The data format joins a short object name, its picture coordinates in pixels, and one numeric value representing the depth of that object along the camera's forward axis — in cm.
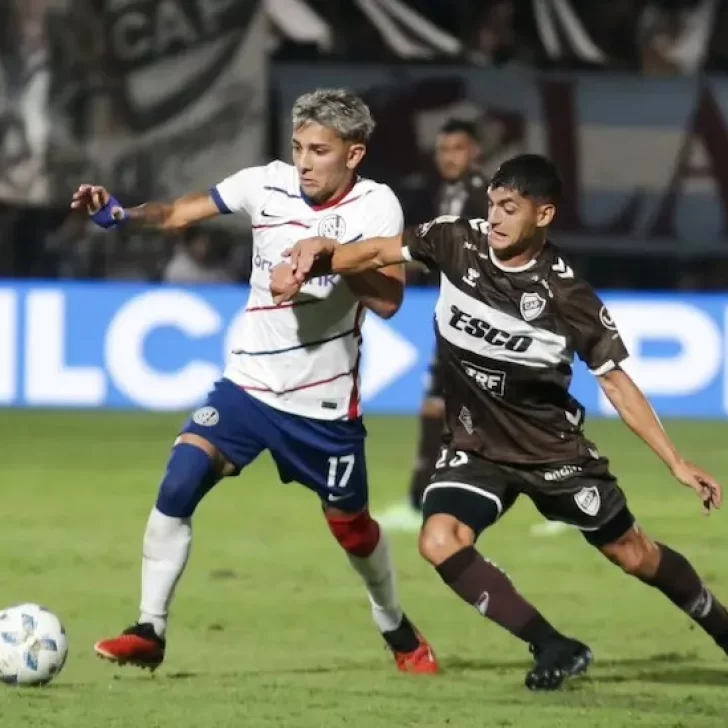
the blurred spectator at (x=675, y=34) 3600
